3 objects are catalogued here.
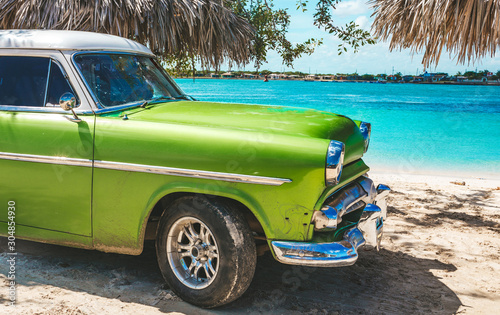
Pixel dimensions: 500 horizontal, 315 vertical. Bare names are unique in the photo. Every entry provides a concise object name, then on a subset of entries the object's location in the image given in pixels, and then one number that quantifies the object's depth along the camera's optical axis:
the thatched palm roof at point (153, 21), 6.92
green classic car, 3.30
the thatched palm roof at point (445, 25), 6.14
